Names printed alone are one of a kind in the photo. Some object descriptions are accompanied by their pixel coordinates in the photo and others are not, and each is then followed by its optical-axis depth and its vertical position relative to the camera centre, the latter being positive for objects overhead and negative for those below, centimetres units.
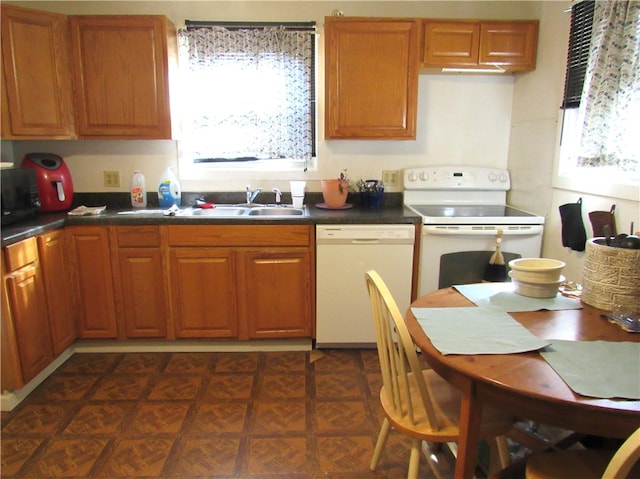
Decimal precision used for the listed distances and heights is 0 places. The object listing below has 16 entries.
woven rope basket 140 -39
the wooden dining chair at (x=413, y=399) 134 -82
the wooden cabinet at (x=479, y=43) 271 +64
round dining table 102 -54
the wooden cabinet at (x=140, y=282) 264 -77
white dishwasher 265 -70
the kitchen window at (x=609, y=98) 193 +24
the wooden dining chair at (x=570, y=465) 117 -81
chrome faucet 302 -29
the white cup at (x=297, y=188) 296 -24
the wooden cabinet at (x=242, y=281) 264 -76
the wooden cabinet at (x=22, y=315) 213 -80
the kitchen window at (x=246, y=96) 291 +35
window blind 229 +53
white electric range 261 -50
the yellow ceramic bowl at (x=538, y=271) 156 -41
